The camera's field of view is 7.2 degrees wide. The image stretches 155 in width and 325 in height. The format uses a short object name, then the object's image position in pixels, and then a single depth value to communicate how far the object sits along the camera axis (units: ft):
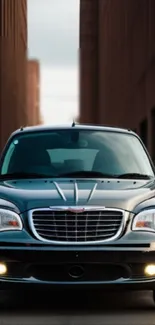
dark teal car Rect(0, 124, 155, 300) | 35.07
